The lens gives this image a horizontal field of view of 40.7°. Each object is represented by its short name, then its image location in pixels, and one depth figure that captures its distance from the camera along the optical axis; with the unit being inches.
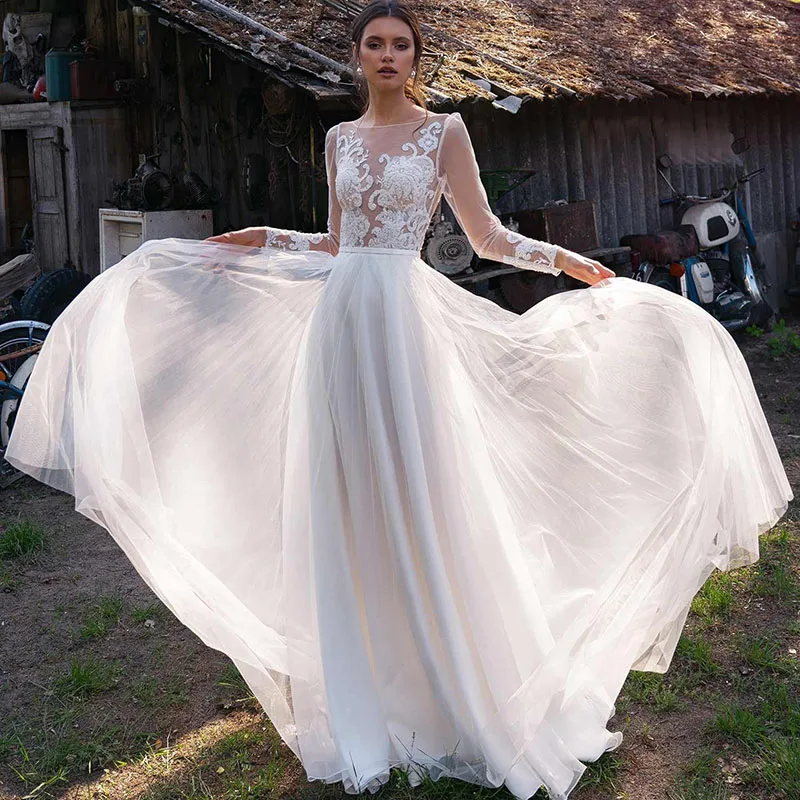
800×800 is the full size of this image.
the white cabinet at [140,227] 323.9
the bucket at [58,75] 361.1
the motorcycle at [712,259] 393.7
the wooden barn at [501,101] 309.9
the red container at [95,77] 355.9
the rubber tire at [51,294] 302.8
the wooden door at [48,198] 373.1
